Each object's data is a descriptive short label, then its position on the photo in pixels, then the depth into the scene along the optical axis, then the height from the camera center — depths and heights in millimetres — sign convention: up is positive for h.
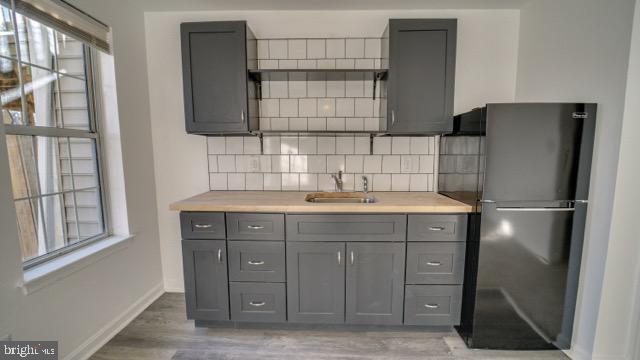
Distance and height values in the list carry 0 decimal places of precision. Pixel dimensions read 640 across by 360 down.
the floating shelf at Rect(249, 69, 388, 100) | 1890 +549
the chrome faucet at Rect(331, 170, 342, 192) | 2218 -288
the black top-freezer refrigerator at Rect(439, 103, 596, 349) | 1498 -437
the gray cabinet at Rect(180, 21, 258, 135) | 1868 +506
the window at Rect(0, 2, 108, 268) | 1354 +50
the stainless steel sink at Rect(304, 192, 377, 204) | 2190 -439
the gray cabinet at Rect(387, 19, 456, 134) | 1837 +511
